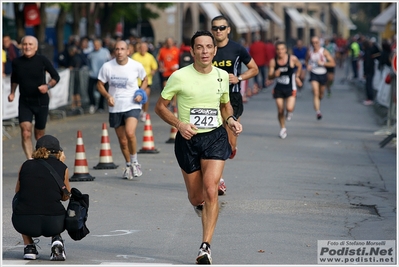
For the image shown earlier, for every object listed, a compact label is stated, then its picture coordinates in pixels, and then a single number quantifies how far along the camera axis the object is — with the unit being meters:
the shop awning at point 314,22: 88.69
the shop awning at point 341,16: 98.06
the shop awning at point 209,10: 60.03
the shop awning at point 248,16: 63.93
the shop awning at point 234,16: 58.98
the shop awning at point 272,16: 77.75
